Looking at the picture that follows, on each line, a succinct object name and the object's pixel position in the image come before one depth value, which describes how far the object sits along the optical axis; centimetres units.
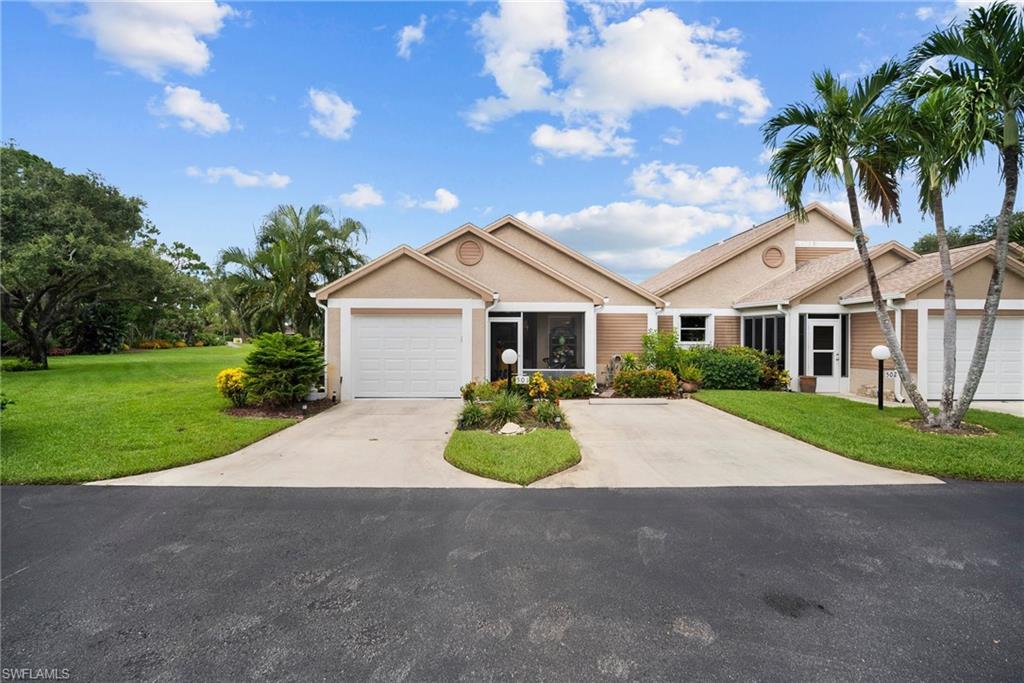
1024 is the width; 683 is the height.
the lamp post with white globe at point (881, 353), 1049
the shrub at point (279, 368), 1079
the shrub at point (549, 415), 928
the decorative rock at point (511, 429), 848
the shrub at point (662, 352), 1477
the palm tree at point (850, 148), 891
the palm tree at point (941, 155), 798
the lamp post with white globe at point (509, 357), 947
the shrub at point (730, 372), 1454
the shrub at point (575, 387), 1341
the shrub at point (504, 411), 905
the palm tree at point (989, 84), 766
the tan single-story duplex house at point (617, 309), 1255
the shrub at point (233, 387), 1142
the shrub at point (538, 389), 1059
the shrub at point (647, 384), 1362
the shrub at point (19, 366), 2125
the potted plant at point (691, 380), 1403
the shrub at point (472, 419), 899
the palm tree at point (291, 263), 1811
